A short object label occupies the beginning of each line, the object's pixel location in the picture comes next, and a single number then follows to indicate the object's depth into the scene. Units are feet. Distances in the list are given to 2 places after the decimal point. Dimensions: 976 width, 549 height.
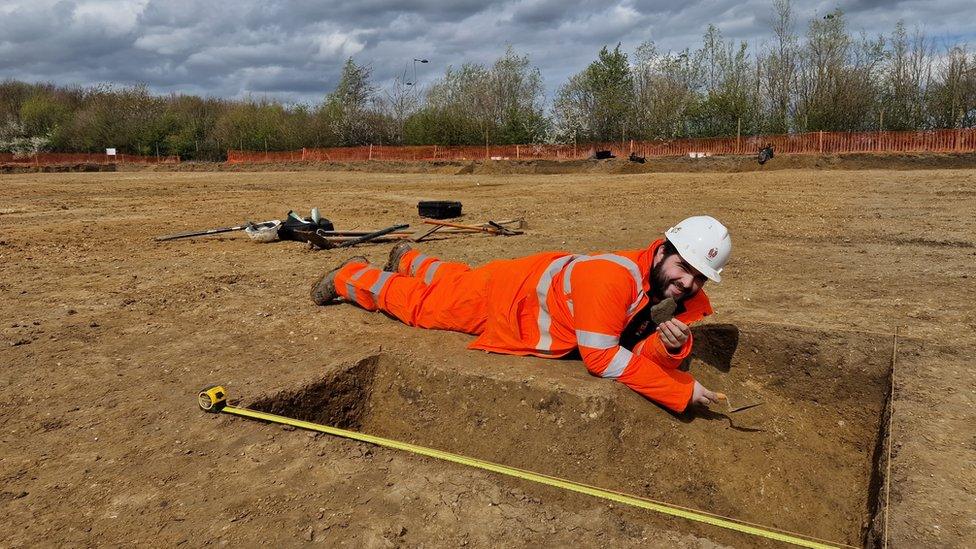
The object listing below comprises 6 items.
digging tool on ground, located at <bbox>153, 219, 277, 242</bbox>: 30.37
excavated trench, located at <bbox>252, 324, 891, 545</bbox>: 10.68
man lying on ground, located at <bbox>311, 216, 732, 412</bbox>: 11.30
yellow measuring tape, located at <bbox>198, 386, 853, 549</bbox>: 8.69
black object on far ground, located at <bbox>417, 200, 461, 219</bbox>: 38.32
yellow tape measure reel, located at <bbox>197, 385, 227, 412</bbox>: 11.28
